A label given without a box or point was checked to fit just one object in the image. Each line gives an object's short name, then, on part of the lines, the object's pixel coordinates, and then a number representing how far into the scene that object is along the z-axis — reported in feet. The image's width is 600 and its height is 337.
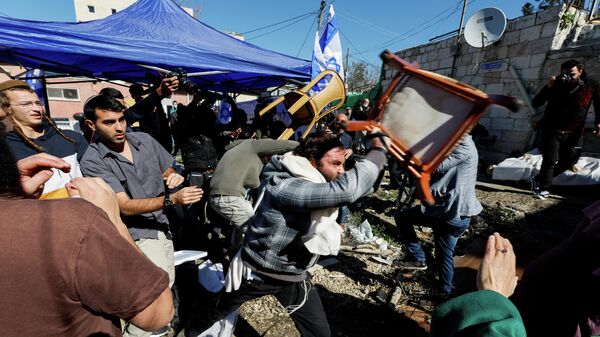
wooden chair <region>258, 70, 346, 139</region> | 7.30
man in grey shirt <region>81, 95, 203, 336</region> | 6.35
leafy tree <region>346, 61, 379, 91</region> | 115.85
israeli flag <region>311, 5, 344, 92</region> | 13.79
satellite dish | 24.05
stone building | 22.20
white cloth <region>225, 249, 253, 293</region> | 6.25
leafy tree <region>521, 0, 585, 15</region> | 59.00
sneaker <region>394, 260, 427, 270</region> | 10.71
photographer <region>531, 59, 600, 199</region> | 13.97
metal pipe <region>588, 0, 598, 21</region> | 22.38
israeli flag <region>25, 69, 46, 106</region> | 17.41
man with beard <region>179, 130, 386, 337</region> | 4.79
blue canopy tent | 9.25
